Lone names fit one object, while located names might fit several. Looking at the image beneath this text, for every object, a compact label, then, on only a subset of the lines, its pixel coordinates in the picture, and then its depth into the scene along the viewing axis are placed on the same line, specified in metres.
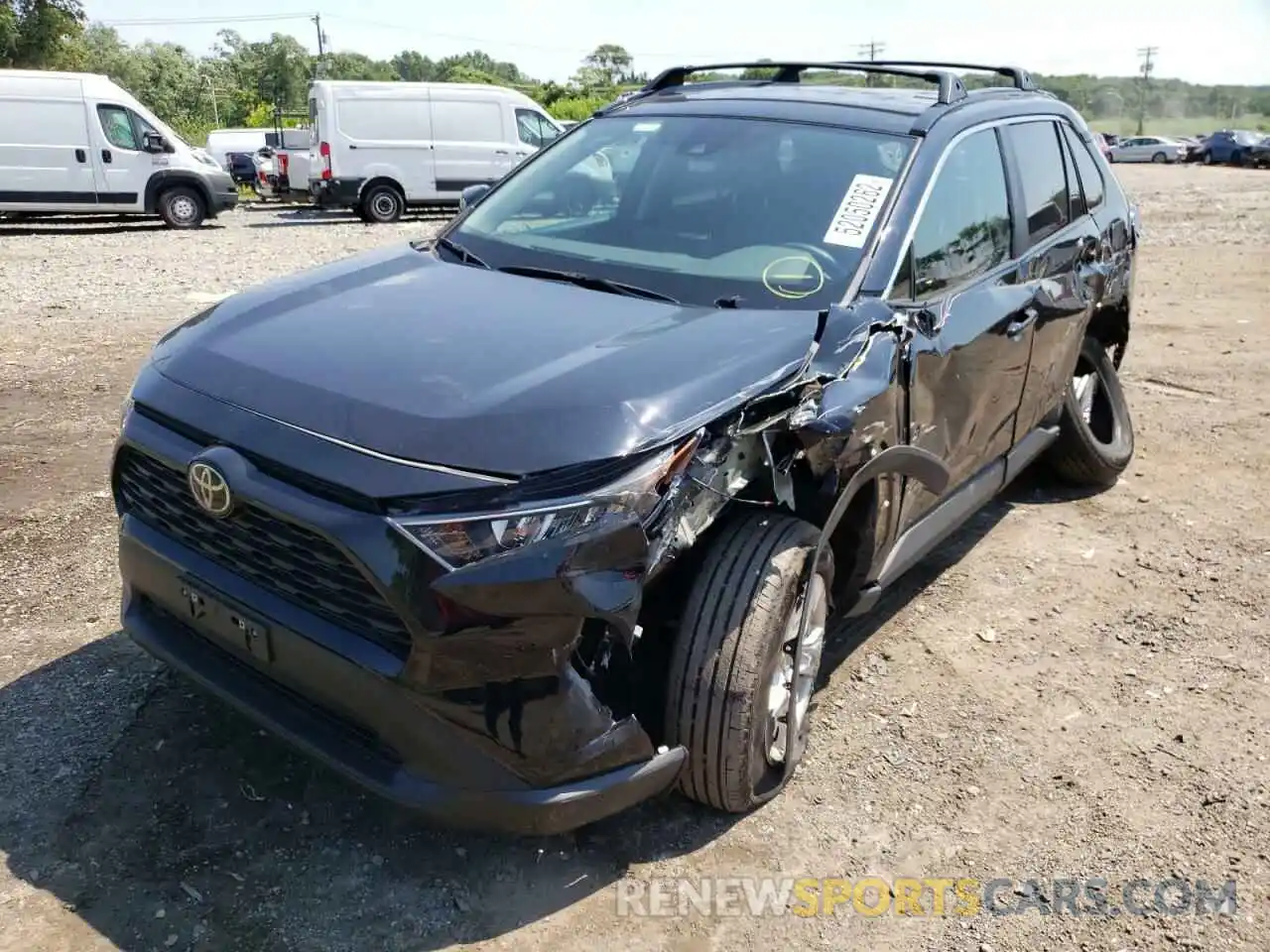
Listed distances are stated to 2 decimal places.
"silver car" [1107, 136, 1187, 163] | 44.84
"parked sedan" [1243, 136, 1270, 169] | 39.25
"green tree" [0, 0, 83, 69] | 30.16
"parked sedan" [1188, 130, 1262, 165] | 40.19
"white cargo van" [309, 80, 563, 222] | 17.25
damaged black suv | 2.16
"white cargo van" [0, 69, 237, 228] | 15.00
